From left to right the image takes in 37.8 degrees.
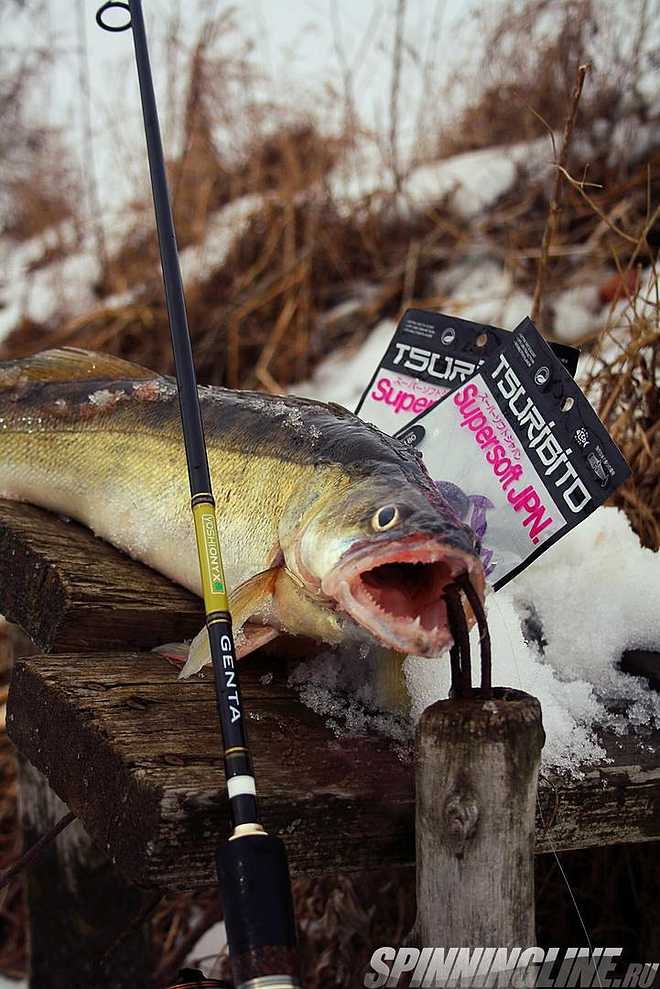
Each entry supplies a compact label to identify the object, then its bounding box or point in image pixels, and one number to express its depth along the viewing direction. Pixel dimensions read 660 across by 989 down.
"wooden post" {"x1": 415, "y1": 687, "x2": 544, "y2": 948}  1.09
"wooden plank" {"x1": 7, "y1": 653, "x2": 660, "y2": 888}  1.12
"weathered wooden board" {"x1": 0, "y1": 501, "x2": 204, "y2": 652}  1.63
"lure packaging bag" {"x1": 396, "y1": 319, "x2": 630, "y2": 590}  1.64
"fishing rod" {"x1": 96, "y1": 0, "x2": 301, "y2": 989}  0.96
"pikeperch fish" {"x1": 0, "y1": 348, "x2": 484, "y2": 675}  1.23
